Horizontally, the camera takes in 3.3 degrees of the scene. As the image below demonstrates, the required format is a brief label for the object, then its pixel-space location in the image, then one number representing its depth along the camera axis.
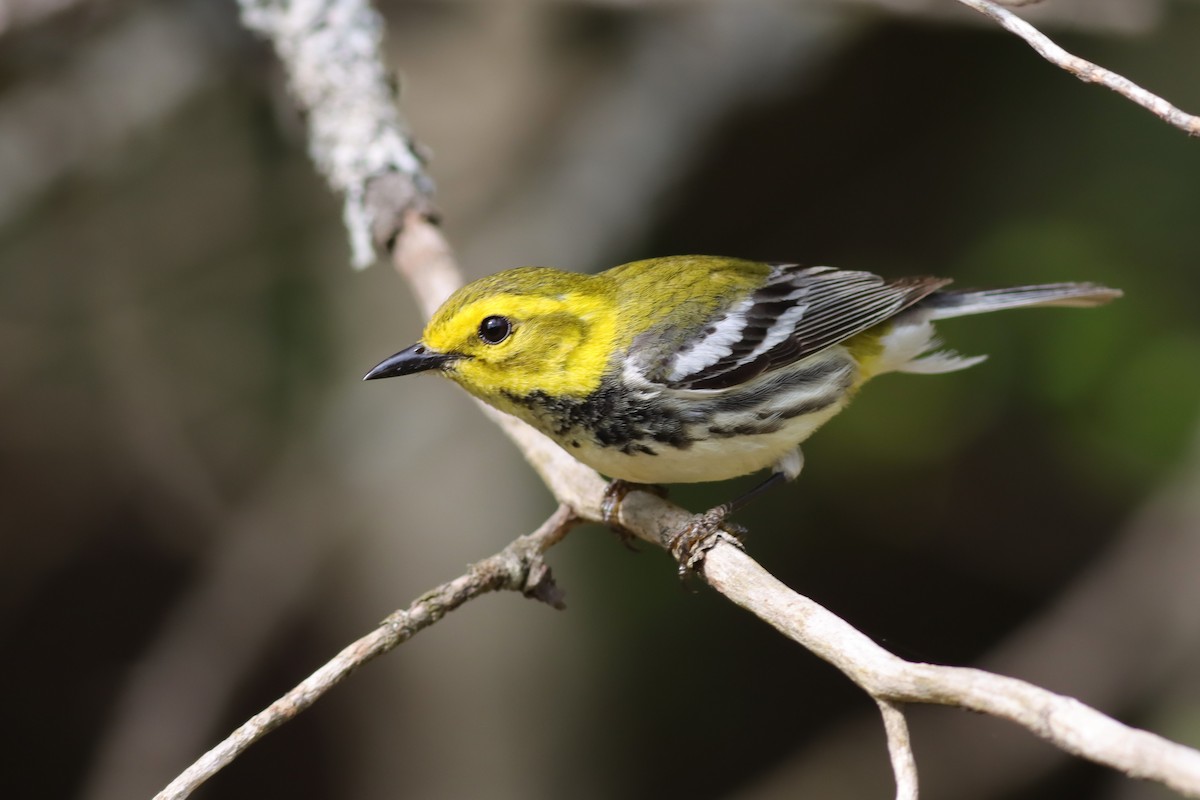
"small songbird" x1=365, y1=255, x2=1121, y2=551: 2.99
